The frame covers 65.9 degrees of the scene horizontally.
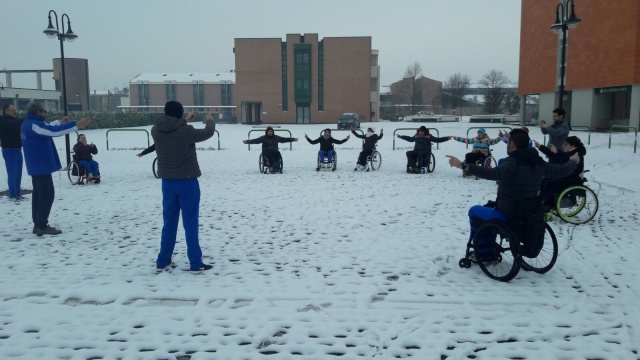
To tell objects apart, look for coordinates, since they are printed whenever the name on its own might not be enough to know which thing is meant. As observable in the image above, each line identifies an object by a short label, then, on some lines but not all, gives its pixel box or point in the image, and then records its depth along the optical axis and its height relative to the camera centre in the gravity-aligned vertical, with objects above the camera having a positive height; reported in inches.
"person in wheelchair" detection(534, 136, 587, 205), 293.6 -19.3
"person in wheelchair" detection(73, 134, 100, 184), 466.0 -29.7
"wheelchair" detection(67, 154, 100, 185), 467.2 -44.4
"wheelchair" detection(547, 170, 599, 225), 296.4 -45.8
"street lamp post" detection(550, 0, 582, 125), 493.4 +104.4
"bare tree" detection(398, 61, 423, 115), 3535.9 +304.2
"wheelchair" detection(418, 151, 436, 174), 543.2 -41.1
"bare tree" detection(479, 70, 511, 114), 2513.5 +141.3
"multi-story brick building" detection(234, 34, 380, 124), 2287.2 +234.7
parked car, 1724.9 +22.8
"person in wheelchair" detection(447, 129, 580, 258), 193.3 -19.2
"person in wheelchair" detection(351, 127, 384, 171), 569.8 -24.8
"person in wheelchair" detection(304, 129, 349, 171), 566.9 -23.7
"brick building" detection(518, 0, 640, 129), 1202.6 +191.6
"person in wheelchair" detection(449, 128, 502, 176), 482.9 -19.0
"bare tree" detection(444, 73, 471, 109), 3388.3 +294.8
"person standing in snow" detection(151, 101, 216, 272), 206.2 -16.1
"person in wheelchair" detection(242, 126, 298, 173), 546.6 -25.2
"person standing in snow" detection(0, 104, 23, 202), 368.2 -14.7
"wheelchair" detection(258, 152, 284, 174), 551.8 -41.9
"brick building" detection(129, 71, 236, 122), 3649.1 +270.9
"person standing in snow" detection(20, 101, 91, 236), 267.4 -15.3
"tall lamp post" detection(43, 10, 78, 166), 570.3 +109.4
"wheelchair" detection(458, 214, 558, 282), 193.5 -52.8
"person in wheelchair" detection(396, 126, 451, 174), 537.6 -25.7
